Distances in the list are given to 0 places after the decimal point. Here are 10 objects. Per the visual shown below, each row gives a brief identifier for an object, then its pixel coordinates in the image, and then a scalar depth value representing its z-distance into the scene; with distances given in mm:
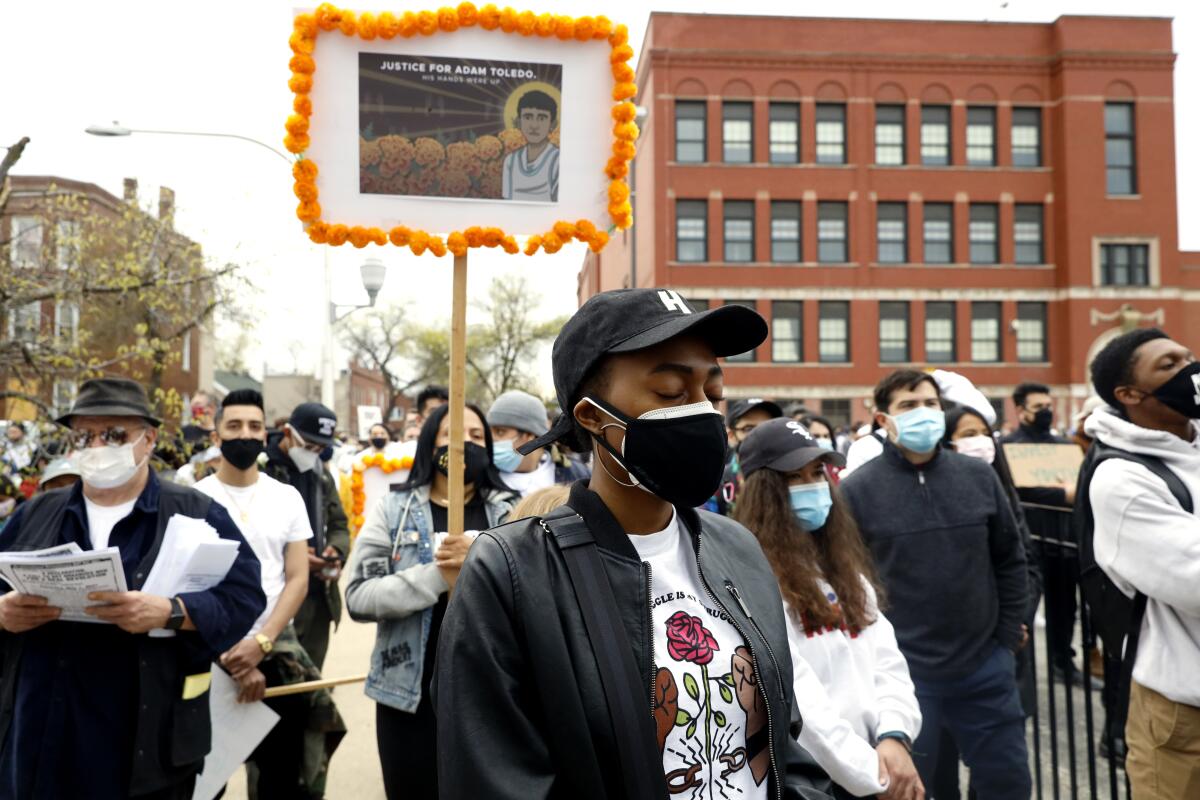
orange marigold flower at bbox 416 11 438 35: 3025
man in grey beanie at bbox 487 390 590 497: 5508
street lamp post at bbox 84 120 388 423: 11227
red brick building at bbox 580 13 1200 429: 33031
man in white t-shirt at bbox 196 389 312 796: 4438
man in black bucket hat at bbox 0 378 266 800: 2984
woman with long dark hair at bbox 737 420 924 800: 2506
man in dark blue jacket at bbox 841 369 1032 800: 3844
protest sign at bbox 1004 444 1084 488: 7090
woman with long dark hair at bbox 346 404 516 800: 3389
